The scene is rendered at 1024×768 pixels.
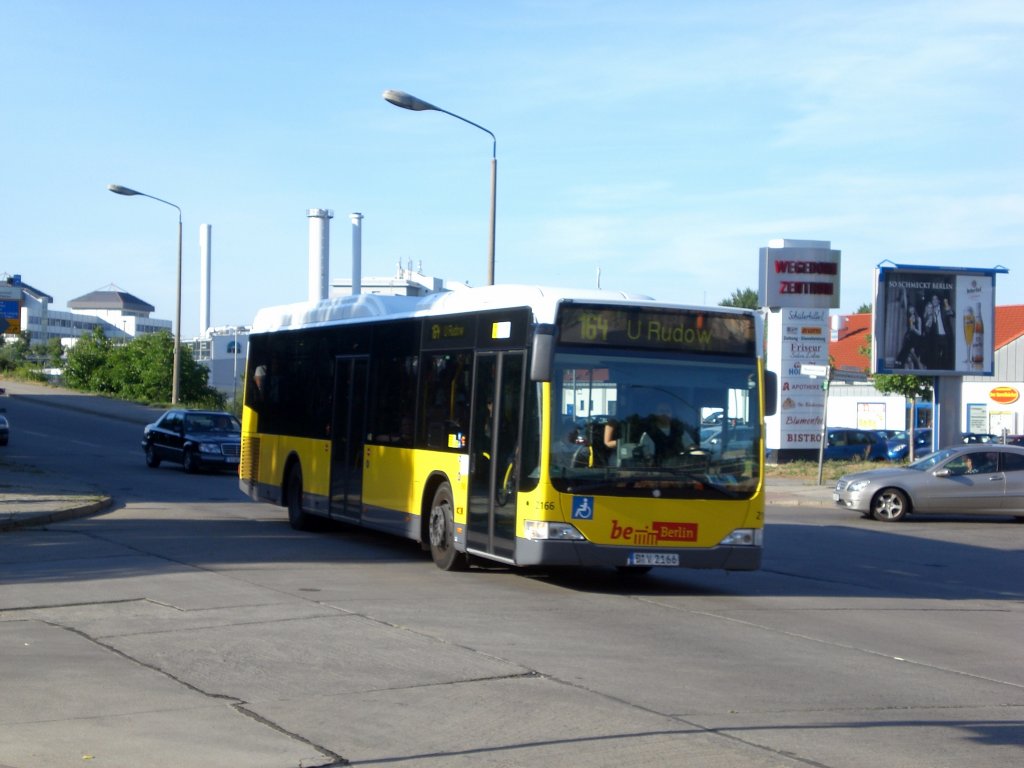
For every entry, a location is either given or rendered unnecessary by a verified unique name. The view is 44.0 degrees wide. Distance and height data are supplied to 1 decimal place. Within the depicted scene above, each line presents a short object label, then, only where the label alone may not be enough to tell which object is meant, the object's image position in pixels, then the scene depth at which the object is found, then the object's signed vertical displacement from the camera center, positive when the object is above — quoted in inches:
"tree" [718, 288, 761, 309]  4373.3 +432.1
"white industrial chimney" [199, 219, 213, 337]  4559.5 +469.8
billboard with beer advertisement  1355.8 +114.0
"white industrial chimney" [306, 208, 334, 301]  3238.2 +413.6
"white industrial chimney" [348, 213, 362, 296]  3535.9 +475.3
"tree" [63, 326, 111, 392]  2864.2 +94.4
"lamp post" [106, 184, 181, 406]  1734.7 +114.9
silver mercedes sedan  925.8 -43.9
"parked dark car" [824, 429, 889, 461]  1671.4 -27.7
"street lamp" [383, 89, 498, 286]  935.0 +230.5
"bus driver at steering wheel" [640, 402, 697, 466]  482.9 -7.3
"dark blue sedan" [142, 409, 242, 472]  1259.1 -34.0
